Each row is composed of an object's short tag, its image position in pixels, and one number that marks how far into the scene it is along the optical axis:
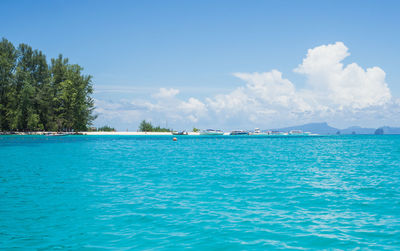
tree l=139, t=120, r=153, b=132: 165.75
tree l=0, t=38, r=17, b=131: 98.27
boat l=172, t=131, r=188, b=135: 185.76
